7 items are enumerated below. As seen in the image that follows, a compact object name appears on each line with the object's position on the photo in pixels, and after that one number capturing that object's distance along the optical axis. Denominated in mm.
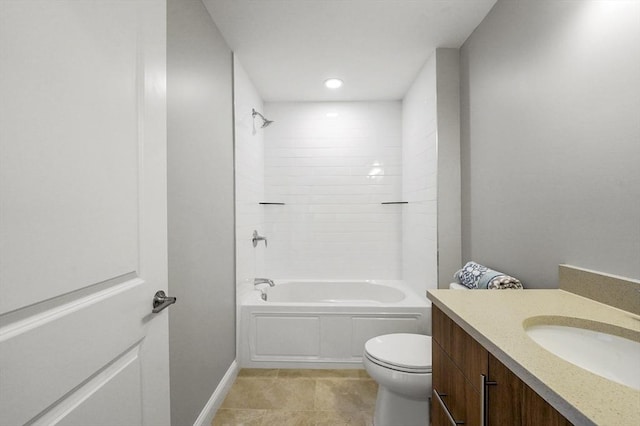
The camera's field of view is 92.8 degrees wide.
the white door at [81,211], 550
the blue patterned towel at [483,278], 1498
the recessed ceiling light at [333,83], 2801
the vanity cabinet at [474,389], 663
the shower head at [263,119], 2838
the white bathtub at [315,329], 2412
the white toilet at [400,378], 1535
